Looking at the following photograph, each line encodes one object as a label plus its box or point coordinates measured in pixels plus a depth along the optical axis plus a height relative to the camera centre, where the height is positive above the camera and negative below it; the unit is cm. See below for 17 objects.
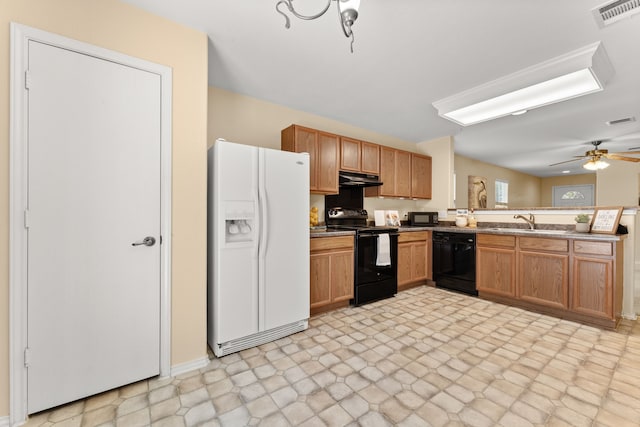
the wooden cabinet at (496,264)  322 -64
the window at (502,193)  751 +63
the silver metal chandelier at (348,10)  126 +99
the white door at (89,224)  148 -7
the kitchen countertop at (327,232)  285 -21
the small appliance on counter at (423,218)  449 -7
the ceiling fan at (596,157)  484 +109
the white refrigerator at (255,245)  210 -28
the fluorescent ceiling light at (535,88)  226 +129
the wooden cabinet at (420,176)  455 +67
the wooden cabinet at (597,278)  252 -64
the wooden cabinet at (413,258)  380 -67
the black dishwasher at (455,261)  361 -68
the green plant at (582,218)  295 -4
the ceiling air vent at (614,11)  167 +136
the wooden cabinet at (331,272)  287 -67
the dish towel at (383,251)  336 -48
